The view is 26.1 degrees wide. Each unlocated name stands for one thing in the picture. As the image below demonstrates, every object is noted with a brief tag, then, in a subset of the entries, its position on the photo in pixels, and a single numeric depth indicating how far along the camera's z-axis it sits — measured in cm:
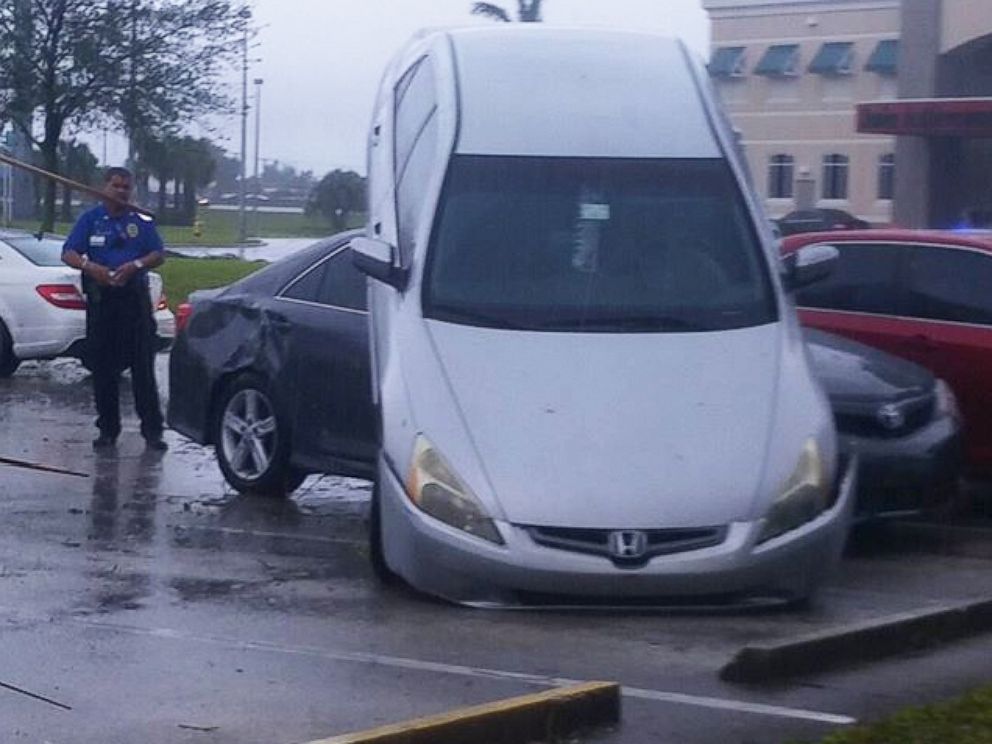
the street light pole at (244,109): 3747
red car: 1158
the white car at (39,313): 1888
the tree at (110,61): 3572
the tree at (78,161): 3883
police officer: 1359
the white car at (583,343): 830
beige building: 6384
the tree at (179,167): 3831
